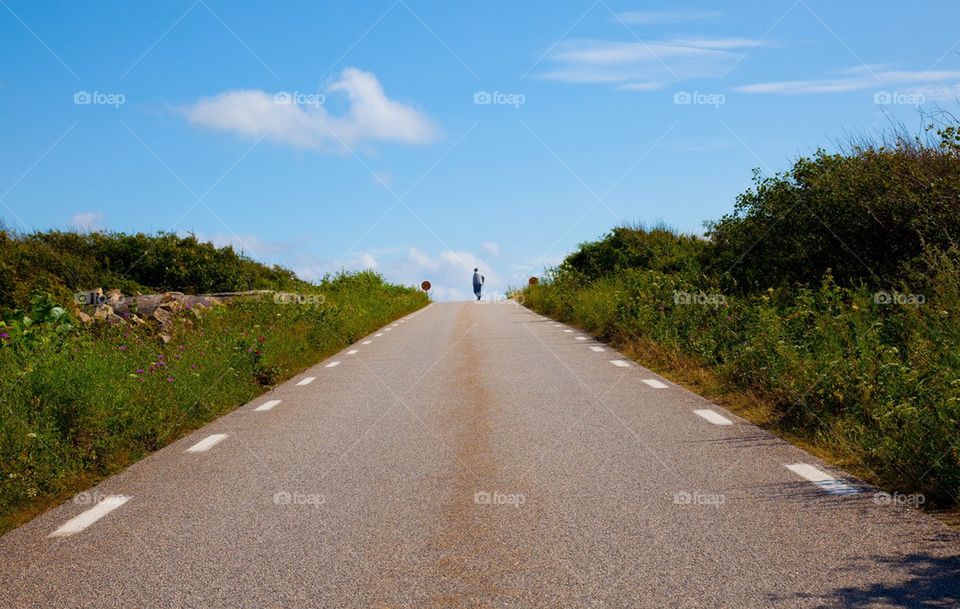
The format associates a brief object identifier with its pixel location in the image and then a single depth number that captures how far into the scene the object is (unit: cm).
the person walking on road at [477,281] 5716
